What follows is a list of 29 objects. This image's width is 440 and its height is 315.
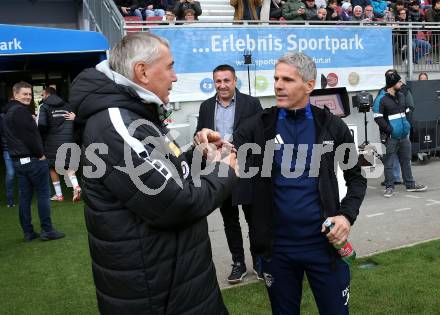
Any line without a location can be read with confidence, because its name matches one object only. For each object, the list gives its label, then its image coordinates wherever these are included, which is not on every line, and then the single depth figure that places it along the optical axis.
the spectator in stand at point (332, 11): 13.59
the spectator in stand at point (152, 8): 12.84
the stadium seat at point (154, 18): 12.01
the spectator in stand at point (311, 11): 12.90
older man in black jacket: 1.85
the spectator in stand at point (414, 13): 16.06
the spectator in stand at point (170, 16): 10.98
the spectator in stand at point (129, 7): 12.44
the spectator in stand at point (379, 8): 15.80
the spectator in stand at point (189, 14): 11.45
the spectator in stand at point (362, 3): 15.58
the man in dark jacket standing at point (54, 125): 8.85
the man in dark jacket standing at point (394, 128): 8.38
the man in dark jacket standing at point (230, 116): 4.73
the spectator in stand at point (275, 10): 13.34
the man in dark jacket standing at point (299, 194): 2.68
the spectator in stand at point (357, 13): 14.12
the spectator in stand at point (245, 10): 11.95
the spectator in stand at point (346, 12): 13.89
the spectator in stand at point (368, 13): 14.49
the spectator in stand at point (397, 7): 15.66
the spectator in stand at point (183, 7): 11.94
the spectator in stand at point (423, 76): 12.48
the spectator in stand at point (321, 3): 15.07
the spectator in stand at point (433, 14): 15.57
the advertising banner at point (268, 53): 10.18
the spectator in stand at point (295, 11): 12.65
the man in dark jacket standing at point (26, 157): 6.36
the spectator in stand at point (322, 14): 13.11
